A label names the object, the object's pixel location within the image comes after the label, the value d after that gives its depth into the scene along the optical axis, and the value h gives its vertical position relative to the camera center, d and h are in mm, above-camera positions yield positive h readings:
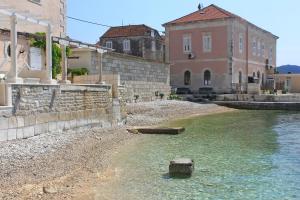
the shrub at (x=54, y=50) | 20484 +1811
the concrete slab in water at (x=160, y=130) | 19625 -2051
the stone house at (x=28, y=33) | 14297 +2282
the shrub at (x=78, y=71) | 24298 +846
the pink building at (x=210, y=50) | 40688 +3490
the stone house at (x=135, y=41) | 49188 +5242
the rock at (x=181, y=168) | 11195 -2137
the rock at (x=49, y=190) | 9152 -2226
